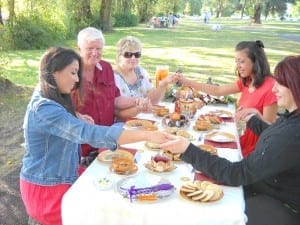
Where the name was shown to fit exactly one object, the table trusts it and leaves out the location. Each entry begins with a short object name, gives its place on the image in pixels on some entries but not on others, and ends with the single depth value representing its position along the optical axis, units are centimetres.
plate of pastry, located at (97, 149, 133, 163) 226
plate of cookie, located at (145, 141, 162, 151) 246
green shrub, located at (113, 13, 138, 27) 3167
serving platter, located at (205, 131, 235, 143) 273
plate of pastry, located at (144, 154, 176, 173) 212
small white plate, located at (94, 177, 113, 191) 189
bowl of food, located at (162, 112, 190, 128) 303
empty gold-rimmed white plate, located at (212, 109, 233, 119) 343
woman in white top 368
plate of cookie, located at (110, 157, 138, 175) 208
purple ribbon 179
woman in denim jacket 210
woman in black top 194
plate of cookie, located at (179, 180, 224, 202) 178
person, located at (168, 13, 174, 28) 3488
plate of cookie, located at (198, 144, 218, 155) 238
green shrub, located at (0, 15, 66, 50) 1423
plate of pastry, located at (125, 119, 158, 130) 294
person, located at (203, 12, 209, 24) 4476
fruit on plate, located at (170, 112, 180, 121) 306
